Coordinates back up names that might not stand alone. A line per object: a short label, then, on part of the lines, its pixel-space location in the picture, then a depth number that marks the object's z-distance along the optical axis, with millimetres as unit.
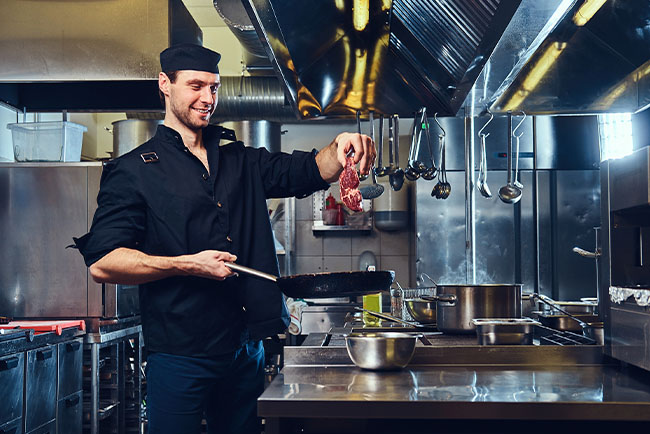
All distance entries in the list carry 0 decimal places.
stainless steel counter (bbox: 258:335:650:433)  1381
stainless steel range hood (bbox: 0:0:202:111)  3148
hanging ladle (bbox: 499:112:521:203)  3024
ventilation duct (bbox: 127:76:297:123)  4797
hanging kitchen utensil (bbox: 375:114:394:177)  3111
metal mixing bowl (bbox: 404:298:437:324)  2621
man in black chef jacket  1784
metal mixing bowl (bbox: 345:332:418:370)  1742
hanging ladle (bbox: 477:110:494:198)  3138
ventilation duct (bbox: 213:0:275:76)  3508
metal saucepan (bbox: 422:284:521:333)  2180
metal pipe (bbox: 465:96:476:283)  4785
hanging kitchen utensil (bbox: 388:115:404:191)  3022
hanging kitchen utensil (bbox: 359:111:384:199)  3577
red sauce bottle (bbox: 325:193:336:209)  5852
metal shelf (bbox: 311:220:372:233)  5828
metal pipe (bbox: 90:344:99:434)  3434
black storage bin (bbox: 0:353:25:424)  2605
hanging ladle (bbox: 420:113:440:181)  3250
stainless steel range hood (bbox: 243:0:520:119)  1856
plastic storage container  3727
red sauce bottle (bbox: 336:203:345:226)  5826
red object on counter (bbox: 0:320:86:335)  3014
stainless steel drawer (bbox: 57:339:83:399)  3146
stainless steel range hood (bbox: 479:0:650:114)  1900
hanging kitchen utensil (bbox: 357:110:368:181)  2953
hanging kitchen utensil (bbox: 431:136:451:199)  3545
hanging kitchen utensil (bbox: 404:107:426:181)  3041
